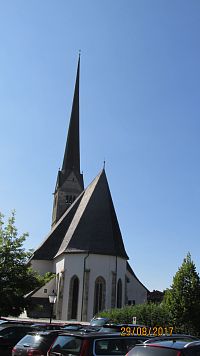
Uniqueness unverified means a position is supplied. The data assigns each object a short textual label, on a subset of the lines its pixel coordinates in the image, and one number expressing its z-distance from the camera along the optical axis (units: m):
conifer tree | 21.12
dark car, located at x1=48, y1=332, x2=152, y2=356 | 7.87
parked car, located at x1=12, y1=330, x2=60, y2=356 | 9.53
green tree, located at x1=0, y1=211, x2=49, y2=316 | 23.05
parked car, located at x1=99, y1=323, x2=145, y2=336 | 13.50
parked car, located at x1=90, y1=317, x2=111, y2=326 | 22.03
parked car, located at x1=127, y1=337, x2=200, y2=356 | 6.04
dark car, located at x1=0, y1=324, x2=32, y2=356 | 11.99
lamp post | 27.66
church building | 39.03
